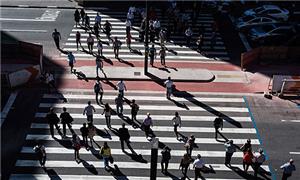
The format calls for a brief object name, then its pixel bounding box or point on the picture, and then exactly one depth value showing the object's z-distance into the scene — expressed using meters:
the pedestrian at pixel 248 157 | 21.98
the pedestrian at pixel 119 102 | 26.10
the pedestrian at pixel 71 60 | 30.66
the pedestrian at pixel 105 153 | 21.54
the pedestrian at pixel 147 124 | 24.29
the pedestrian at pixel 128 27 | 35.36
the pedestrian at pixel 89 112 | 24.98
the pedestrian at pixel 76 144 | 22.19
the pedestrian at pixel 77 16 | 38.08
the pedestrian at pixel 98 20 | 37.03
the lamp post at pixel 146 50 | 29.84
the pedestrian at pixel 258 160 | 21.44
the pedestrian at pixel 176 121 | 24.39
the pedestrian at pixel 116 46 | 33.16
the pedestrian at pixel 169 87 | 27.92
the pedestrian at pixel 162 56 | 32.28
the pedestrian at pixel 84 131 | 23.22
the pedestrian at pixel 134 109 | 25.62
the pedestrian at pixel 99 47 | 33.09
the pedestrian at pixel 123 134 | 22.93
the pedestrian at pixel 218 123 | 24.38
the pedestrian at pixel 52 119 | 23.89
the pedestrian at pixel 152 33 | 36.16
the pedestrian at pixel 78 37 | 34.09
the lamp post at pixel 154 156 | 14.43
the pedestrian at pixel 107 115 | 25.05
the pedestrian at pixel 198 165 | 21.12
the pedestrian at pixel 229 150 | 22.22
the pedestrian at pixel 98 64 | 30.25
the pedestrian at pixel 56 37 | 33.91
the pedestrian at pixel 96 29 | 36.64
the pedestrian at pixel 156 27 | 36.84
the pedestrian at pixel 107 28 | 36.50
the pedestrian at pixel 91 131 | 23.36
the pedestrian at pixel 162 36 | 35.07
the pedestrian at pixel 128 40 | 35.12
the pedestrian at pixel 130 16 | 38.55
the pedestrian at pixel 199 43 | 34.86
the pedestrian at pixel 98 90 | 27.48
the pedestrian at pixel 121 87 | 27.39
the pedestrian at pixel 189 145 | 22.77
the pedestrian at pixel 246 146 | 22.41
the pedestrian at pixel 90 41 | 33.78
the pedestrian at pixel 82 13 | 38.72
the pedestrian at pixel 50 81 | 28.47
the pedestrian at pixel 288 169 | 20.77
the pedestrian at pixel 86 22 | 38.34
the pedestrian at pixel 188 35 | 35.62
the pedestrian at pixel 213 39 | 35.44
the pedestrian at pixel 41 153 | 21.72
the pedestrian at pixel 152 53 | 32.44
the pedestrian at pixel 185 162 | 21.36
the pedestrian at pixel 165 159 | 21.39
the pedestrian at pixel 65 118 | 24.09
